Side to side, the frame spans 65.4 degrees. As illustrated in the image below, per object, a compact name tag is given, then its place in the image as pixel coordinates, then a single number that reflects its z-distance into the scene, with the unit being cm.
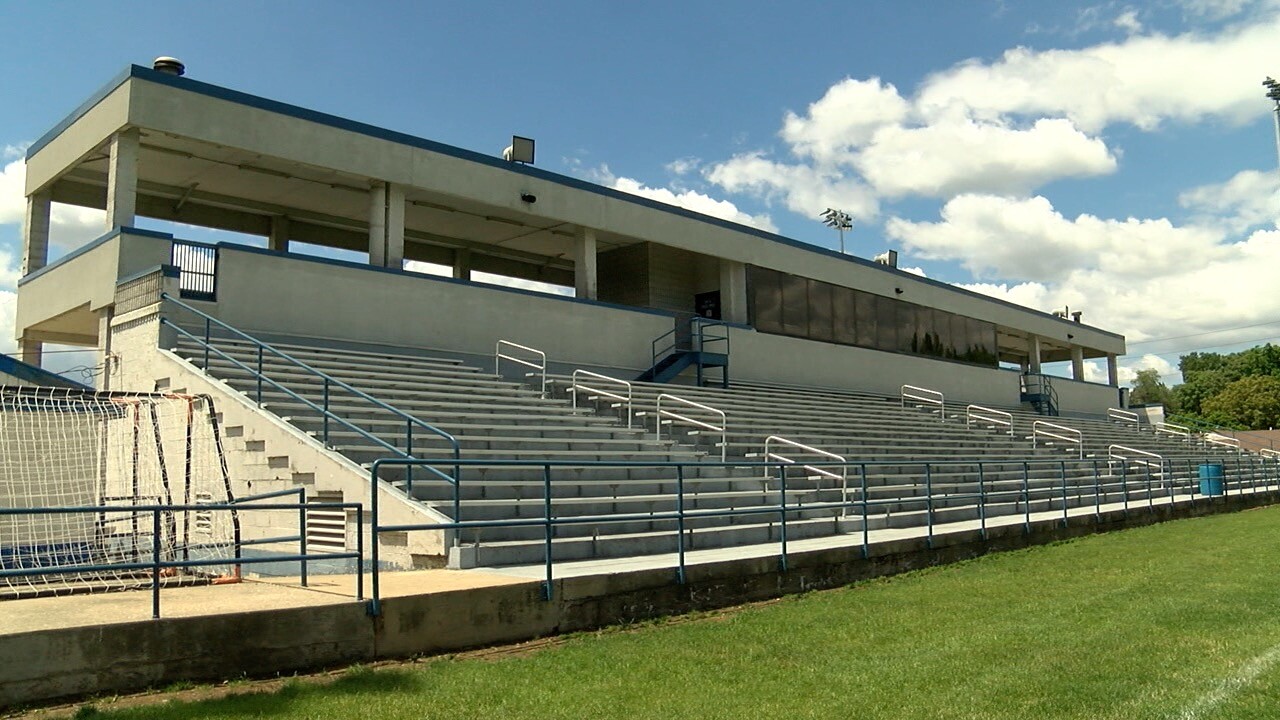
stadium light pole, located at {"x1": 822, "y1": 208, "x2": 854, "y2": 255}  5156
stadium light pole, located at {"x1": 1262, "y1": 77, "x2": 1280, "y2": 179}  4256
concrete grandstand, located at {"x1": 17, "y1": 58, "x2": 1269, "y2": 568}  1286
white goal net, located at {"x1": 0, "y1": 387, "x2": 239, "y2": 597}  1247
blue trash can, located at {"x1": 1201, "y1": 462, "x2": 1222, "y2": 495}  2603
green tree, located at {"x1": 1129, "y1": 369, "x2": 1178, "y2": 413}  14900
